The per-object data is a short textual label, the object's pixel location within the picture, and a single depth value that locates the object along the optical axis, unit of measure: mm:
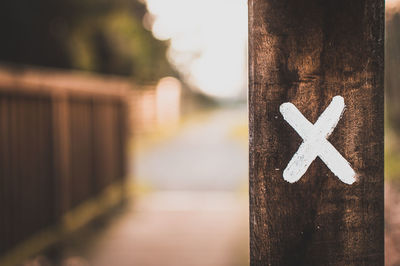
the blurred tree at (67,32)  8258
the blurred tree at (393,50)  4348
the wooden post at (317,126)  1384
